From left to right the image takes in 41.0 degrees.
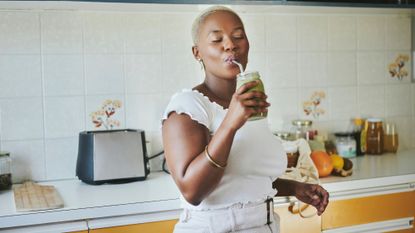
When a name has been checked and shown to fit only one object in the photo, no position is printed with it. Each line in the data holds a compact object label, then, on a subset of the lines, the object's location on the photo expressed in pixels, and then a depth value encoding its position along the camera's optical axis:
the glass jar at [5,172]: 1.95
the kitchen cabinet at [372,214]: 1.98
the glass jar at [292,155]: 2.05
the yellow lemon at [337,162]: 2.09
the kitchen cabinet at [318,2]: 1.95
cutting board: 1.63
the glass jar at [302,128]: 2.41
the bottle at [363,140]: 2.54
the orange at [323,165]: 2.07
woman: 1.09
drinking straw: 1.24
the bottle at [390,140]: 2.59
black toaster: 1.95
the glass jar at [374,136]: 2.55
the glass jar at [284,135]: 2.32
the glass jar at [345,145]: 2.49
